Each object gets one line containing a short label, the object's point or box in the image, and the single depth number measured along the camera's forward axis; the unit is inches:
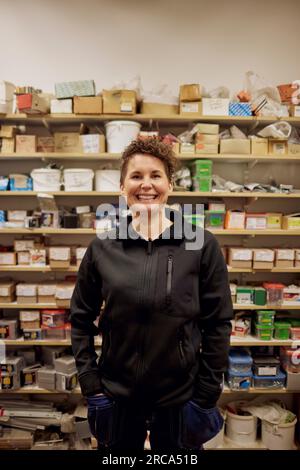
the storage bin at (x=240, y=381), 86.7
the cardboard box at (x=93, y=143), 83.7
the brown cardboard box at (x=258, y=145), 85.0
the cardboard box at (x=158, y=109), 83.8
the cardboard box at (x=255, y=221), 86.6
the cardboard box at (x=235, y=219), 86.3
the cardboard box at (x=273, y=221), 88.0
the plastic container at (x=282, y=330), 88.0
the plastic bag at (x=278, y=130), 83.3
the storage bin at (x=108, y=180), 84.1
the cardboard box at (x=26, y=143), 85.7
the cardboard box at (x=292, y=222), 86.4
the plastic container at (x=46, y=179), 84.6
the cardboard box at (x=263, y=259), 86.4
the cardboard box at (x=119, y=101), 81.2
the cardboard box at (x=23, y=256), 87.9
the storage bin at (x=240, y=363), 86.4
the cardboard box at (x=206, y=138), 84.7
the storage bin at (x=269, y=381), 87.7
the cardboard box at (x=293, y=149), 85.7
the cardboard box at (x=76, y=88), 81.5
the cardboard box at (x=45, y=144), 88.4
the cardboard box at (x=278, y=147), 85.6
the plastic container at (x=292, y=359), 87.4
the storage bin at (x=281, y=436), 86.7
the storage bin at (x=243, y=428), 89.3
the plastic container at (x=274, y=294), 87.2
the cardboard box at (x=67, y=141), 86.7
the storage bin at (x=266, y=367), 87.8
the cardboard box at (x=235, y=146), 84.9
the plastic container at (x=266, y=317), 87.4
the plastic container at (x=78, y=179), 84.0
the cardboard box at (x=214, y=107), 83.7
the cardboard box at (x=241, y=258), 86.3
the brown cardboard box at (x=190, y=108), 83.4
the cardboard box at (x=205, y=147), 84.7
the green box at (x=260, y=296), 86.9
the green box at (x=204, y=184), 84.8
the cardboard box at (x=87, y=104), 81.8
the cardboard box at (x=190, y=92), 81.7
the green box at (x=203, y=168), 84.0
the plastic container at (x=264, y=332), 87.4
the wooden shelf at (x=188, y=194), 83.7
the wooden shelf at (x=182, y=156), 84.0
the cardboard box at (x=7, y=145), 85.4
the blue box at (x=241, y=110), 84.3
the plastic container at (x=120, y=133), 82.0
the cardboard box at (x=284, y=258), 87.1
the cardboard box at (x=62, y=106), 82.8
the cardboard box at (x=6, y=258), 87.4
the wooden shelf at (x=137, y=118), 82.9
